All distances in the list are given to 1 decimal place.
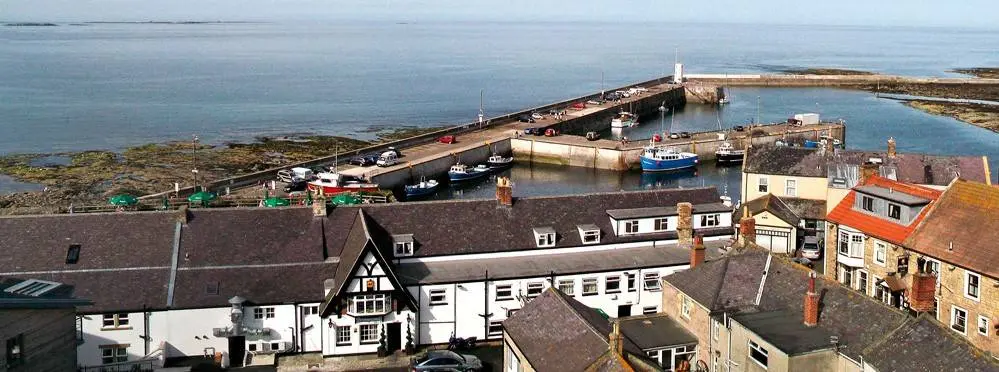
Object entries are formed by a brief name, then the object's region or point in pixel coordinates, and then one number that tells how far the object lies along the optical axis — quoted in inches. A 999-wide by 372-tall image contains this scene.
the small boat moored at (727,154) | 4079.7
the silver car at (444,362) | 1363.2
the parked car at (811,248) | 2003.0
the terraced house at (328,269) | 1444.4
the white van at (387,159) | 3444.9
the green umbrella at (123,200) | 2345.0
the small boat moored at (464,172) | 3577.8
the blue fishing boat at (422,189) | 3272.6
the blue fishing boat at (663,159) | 3863.2
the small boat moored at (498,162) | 3885.3
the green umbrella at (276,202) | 2323.9
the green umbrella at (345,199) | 2338.8
